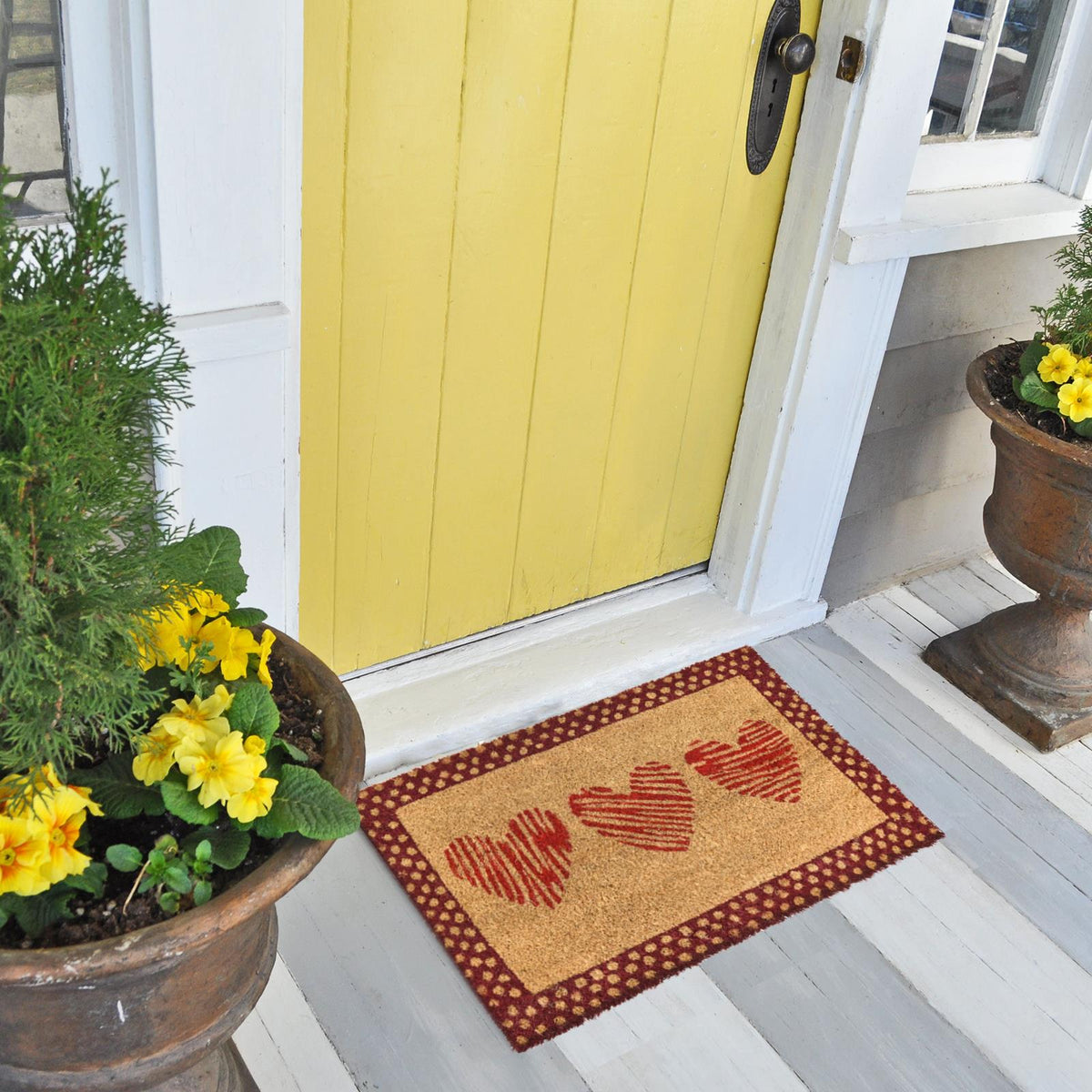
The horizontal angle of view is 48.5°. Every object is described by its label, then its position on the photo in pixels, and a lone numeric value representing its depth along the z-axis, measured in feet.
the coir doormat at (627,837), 5.66
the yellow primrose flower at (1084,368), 6.47
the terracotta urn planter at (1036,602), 6.68
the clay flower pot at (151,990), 3.28
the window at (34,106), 4.04
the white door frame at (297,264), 4.25
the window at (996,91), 6.88
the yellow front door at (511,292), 5.21
